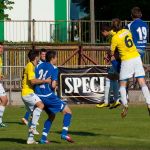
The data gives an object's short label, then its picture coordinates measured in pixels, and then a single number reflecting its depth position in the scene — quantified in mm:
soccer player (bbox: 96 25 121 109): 23477
